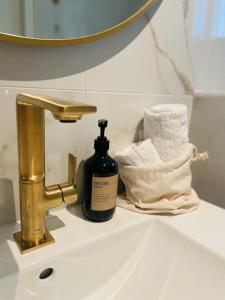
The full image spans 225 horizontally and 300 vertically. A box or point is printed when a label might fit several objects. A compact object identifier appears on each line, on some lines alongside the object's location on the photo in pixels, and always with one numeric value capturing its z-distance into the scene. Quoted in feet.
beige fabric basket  1.73
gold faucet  1.18
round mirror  1.28
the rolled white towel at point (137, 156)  1.72
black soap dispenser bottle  1.53
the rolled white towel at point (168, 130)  1.76
